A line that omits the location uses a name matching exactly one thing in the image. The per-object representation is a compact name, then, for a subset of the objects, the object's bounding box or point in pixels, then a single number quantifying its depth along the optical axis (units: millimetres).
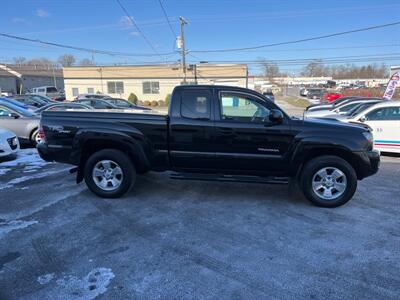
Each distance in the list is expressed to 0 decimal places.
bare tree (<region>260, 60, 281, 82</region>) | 89844
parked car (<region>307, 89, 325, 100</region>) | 47644
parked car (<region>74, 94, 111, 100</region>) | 23066
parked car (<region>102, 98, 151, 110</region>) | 18994
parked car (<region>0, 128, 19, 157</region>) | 7688
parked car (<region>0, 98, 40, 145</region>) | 9688
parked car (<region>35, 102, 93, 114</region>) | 12574
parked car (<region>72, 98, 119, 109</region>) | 16414
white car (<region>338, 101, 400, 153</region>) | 8695
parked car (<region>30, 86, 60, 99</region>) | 39394
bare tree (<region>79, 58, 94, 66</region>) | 70250
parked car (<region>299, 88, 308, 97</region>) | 56434
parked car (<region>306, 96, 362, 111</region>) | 16241
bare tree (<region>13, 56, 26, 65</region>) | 79206
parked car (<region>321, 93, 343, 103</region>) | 29216
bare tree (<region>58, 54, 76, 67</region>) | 84981
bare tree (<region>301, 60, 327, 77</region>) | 114800
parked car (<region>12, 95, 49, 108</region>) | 21533
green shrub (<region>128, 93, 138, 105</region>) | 39019
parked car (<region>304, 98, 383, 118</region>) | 12847
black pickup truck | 4801
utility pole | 32781
